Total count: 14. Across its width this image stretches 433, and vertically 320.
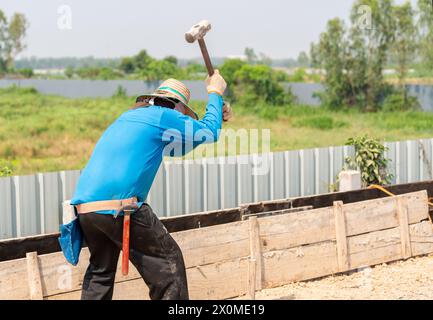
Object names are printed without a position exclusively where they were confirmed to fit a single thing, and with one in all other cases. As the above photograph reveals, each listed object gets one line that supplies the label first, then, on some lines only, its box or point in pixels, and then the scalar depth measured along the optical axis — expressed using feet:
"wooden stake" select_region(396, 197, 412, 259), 29.07
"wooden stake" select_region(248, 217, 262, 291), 24.86
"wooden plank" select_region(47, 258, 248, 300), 22.34
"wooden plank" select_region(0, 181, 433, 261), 23.16
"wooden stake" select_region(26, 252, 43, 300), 20.38
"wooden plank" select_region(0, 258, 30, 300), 20.11
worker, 18.03
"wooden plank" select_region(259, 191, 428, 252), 25.57
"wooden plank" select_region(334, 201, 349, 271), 27.12
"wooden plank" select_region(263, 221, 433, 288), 25.54
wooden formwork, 20.94
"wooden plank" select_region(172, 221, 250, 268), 23.44
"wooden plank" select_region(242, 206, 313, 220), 28.88
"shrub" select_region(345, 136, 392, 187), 36.17
